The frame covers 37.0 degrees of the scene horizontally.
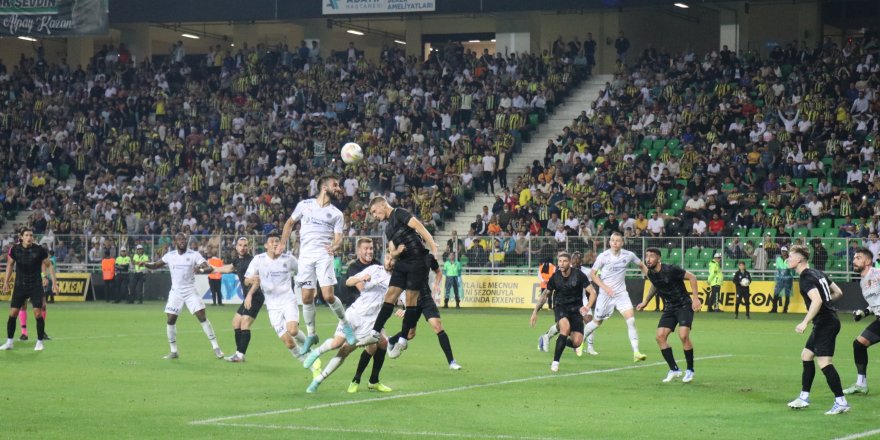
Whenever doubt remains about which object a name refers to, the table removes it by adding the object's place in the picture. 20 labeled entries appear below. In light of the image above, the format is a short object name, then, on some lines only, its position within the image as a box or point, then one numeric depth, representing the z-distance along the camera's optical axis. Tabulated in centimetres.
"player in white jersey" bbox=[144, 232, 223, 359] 2314
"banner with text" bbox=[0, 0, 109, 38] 5128
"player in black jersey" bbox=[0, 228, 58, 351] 2442
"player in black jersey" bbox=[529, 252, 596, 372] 2191
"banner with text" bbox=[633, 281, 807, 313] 3981
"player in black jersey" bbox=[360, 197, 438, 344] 1697
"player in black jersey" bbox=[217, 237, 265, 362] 2231
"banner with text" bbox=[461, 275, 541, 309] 4309
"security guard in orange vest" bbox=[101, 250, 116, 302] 4731
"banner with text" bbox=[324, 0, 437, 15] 5197
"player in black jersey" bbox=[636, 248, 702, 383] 1909
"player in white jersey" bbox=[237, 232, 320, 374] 2088
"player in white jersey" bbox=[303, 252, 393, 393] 1684
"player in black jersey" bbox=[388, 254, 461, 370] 2084
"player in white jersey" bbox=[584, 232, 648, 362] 2458
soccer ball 1908
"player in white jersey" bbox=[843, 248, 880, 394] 1733
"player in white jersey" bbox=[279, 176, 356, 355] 1920
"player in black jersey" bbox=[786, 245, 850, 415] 1514
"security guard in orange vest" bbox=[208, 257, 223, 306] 4516
